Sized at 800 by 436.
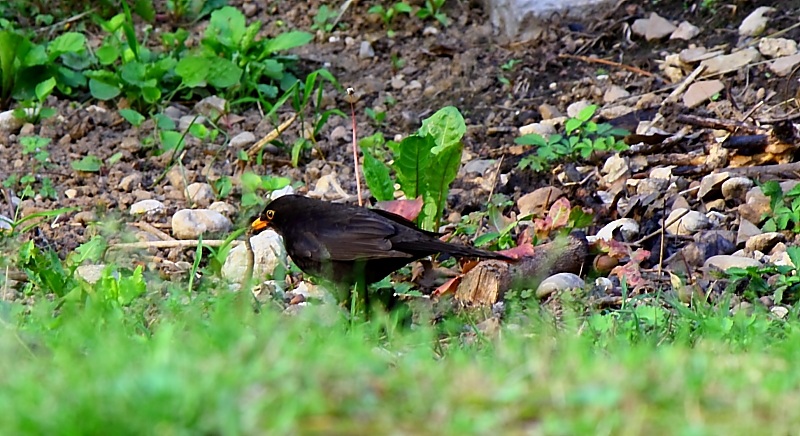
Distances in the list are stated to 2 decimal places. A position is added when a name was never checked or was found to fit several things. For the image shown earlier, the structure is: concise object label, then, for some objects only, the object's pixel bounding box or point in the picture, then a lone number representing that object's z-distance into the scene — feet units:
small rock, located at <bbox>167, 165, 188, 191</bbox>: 49.26
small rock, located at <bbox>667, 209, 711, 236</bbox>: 42.19
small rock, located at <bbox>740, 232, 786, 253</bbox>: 39.70
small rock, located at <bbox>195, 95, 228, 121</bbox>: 54.70
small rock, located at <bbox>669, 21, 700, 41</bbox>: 56.24
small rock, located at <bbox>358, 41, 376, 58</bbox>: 60.85
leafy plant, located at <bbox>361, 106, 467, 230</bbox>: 41.63
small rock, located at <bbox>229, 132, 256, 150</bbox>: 52.60
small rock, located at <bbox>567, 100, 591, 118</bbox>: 52.70
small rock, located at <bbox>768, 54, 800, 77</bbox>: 50.06
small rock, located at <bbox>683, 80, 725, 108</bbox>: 50.78
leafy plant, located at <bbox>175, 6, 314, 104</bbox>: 54.70
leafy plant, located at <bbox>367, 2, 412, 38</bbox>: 62.75
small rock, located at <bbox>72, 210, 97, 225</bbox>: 45.69
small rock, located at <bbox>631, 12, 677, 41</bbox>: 56.85
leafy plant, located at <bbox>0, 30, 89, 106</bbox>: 53.26
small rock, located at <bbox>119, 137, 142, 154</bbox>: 51.80
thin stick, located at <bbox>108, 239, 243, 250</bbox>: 42.55
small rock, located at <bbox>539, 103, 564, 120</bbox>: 53.11
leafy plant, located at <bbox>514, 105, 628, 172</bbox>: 47.98
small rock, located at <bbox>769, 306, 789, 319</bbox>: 34.32
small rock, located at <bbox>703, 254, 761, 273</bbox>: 38.42
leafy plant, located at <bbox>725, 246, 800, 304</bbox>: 35.65
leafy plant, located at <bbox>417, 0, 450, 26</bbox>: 62.95
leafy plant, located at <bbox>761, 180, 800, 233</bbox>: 40.11
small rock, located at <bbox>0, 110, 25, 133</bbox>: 52.80
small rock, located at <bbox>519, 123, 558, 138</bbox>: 51.60
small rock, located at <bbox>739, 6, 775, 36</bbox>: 54.19
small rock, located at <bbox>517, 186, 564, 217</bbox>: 44.80
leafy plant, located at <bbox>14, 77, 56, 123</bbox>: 52.85
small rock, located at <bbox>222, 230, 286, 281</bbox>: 41.50
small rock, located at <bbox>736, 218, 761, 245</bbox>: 40.70
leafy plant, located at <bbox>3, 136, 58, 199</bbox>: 47.37
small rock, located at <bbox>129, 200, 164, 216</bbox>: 46.83
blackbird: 38.27
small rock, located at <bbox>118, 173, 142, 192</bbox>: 48.75
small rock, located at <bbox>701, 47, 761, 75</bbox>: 52.01
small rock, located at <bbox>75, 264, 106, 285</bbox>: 38.34
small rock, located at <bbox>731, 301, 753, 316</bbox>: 33.73
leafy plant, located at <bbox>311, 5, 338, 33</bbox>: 63.41
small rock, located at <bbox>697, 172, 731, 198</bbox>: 43.62
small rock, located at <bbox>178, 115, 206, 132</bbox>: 53.52
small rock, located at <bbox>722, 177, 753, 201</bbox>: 43.06
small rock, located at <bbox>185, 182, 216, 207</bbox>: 47.96
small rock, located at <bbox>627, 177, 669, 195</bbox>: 45.11
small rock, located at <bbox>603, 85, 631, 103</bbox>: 53.47
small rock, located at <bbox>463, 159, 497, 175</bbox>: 49.60
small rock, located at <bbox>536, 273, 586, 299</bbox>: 38.40
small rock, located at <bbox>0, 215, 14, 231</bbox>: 42.95
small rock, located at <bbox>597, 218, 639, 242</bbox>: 42.52
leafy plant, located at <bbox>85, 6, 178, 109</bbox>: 53.98
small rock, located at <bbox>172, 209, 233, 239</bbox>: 44.34
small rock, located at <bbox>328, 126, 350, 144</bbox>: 53.62
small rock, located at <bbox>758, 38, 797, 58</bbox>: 51.90
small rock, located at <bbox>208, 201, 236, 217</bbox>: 46.68
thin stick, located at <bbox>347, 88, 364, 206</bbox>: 44.63
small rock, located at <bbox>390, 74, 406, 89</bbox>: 58.03
